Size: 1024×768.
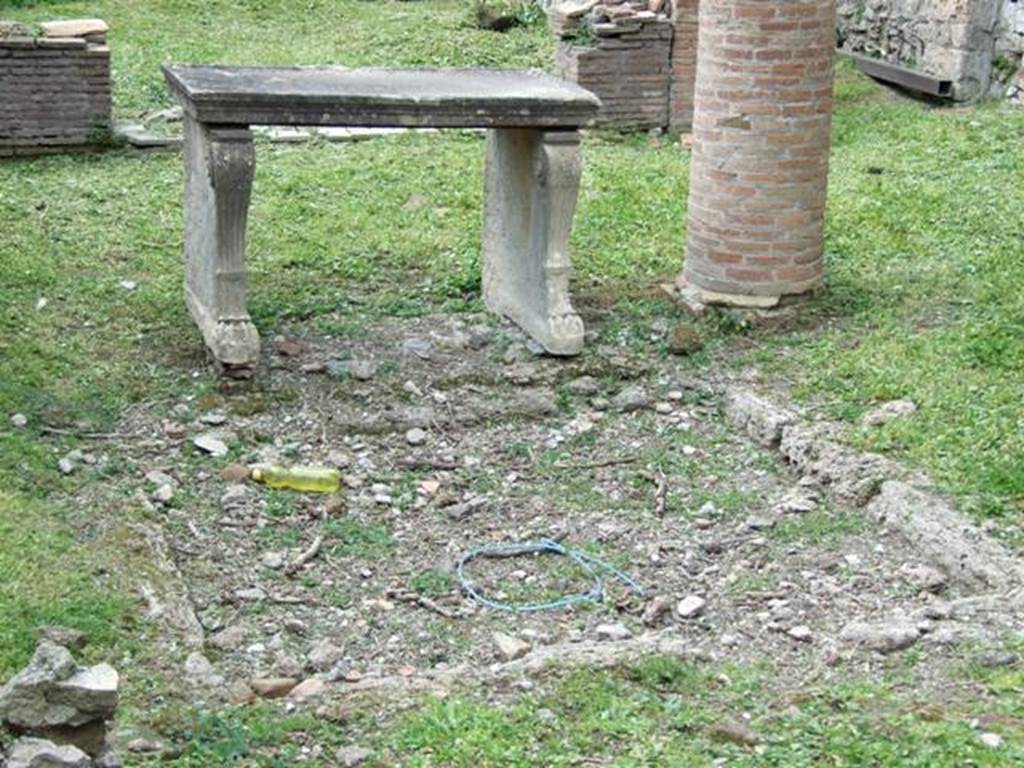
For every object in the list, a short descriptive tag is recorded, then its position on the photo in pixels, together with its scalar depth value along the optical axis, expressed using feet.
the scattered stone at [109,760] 11.84
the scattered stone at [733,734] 13.23
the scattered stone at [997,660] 14.46
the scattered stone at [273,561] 17.69
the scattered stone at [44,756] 10.99
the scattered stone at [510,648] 15.67
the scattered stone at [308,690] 14.21
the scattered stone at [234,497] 18.99
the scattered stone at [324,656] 15.49
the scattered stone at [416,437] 21.11
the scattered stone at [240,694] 14.11
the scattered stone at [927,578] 16.94
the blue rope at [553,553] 17.04
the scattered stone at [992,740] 12.93
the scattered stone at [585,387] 22.59
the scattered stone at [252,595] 16.88
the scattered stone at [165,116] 35.60
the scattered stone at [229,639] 15.71
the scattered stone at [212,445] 20.25
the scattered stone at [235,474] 19.61
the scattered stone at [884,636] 15.14
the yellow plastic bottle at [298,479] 19.58
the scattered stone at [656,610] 16.70
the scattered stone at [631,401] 22.06
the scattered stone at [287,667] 15.20
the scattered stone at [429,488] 19.86
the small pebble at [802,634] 15.90
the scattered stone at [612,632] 16.28
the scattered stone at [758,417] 20.73
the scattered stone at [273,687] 14.40
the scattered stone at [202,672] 14.35
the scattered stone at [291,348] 23.20
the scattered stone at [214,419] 21.12
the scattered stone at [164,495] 18.84
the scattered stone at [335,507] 19.06
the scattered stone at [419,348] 23.57
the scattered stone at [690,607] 16.71
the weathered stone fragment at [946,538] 16.60
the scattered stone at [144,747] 12.71
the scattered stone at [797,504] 18.89
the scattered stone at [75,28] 34.14
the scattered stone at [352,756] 12.88
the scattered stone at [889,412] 20.18
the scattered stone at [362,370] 22.67
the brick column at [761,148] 23.35
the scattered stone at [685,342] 23.53
